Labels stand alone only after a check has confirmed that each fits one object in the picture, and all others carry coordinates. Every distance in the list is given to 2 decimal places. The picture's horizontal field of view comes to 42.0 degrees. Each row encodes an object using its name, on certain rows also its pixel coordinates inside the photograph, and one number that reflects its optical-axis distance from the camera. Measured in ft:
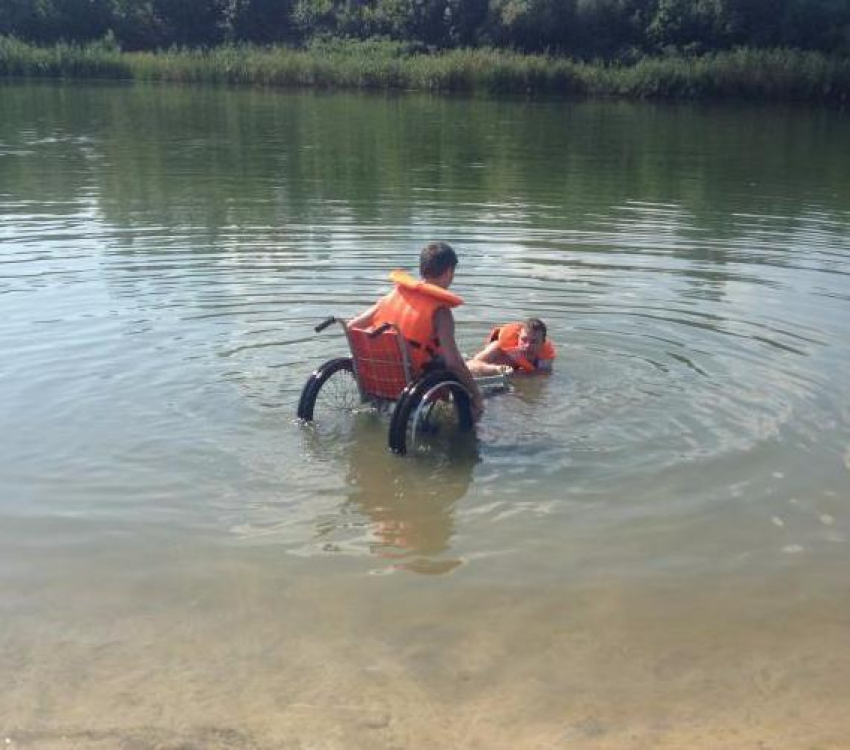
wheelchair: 23.34
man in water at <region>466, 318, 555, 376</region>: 29.43
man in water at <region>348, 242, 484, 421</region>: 23.72
